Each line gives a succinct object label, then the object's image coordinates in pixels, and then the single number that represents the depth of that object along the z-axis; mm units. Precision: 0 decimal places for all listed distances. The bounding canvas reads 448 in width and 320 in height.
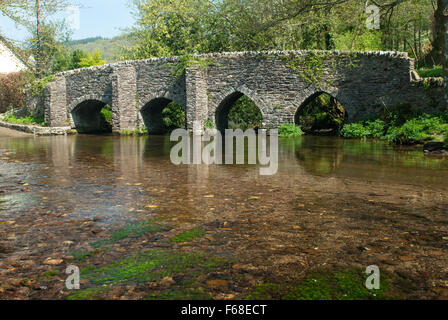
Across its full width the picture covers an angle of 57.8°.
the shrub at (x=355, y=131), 15938
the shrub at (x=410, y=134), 12977
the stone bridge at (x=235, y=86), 16156
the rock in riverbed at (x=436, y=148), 10648
